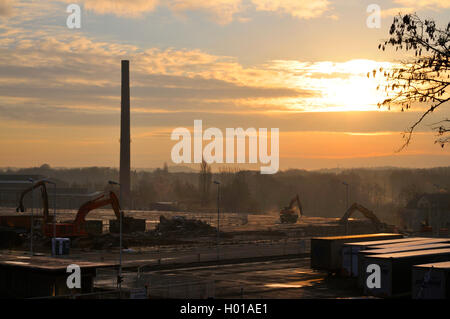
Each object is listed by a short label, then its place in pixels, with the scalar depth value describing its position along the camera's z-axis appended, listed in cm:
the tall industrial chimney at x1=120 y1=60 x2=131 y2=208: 16500
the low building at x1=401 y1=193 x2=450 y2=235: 13175
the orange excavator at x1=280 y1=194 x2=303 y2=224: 13875
